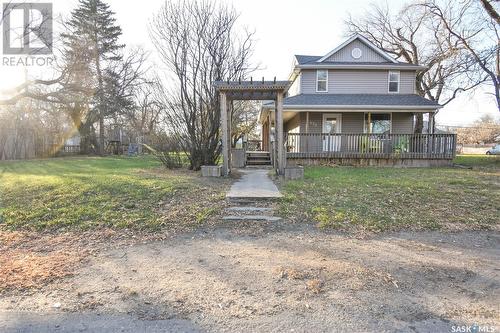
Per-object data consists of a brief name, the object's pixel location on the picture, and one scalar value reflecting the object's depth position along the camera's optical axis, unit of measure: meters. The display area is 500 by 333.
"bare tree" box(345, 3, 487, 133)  27.68
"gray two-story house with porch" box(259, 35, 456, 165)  16.19
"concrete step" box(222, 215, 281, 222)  6.19
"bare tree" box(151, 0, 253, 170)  11.78
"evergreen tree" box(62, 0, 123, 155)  21.31
